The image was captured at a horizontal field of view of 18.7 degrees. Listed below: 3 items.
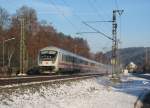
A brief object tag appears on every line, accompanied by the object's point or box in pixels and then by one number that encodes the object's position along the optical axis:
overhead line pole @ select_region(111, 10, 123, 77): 53.12
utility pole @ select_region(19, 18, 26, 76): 73.03
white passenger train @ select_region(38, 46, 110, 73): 56.95
